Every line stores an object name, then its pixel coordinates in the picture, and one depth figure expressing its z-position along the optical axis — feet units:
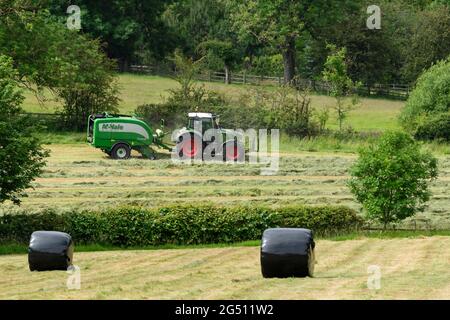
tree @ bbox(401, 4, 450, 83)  263.08
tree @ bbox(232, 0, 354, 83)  249.75
